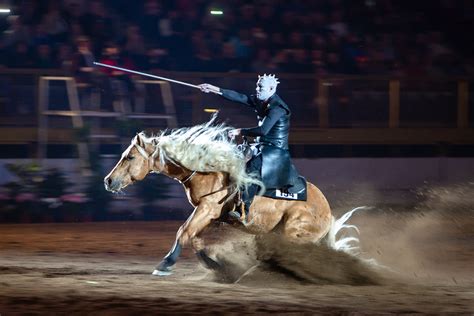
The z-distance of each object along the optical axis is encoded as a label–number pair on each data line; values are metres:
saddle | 18.58
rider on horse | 18.39
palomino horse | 18.47
